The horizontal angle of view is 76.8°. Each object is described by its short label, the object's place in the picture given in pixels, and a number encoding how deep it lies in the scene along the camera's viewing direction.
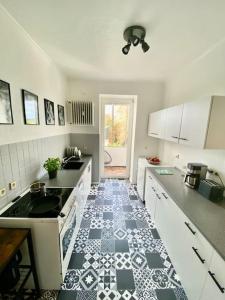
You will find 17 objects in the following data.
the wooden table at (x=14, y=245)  0.92
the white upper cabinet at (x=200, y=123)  1.41
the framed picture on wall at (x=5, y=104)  1.27
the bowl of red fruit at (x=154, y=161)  3.05
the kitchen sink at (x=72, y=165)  2.80
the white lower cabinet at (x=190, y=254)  0.96
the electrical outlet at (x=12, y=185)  1.40
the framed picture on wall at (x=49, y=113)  2.17
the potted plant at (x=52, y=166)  2.02
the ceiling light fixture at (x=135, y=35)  1.44
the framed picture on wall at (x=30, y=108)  1.62
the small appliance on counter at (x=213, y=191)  1.51
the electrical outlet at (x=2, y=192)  1.28
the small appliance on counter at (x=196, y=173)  1.79
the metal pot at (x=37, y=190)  1.58
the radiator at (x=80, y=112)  3.25
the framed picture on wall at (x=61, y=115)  2.75
